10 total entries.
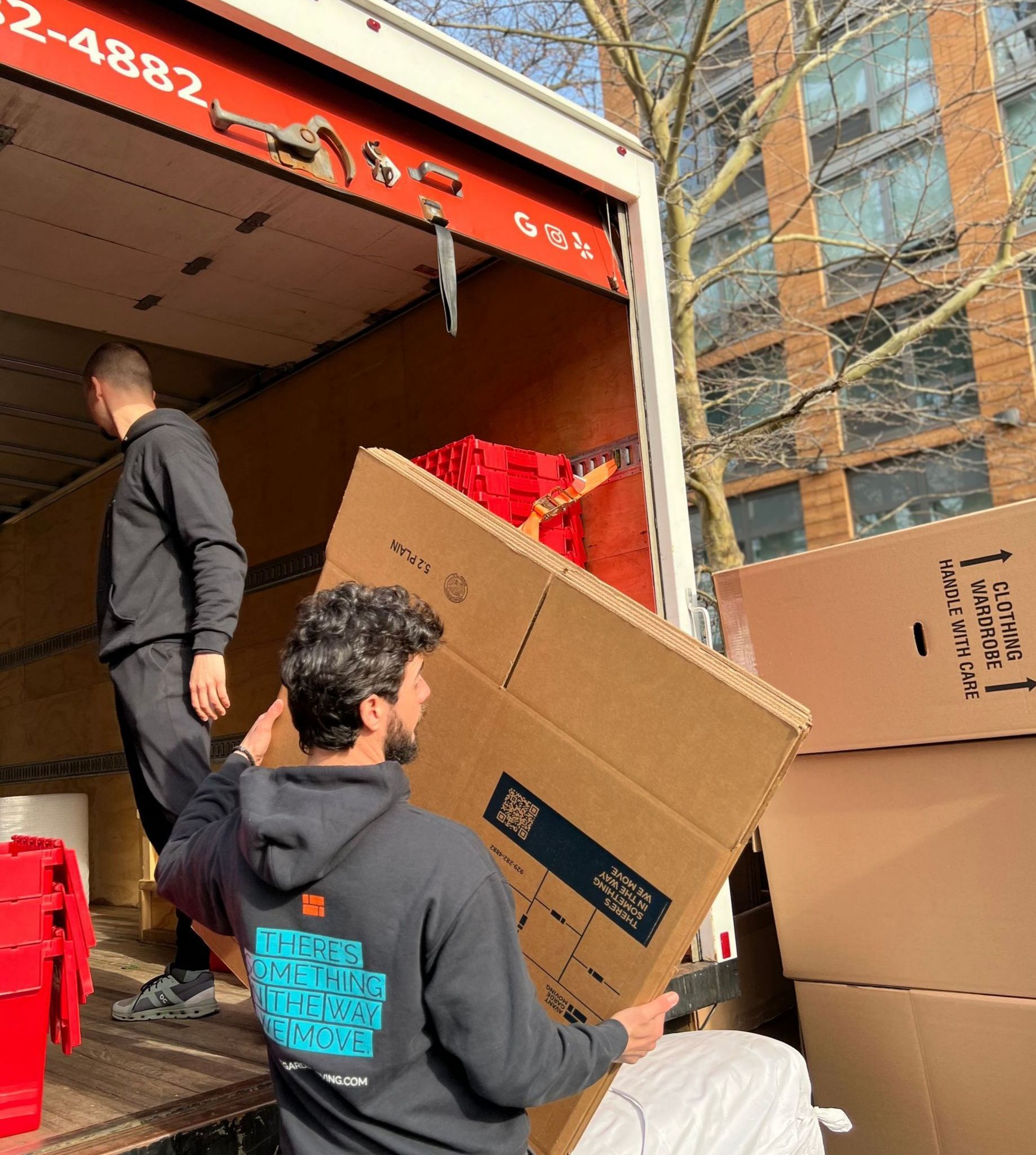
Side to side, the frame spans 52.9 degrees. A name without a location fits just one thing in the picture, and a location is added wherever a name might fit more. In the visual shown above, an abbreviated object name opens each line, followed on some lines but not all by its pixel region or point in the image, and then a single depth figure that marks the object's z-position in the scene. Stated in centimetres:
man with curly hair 140
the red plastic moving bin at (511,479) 344
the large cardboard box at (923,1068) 267
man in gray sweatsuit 253
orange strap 282
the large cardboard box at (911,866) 268
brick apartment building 1098
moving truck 241
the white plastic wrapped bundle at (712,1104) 229
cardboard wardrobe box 266
